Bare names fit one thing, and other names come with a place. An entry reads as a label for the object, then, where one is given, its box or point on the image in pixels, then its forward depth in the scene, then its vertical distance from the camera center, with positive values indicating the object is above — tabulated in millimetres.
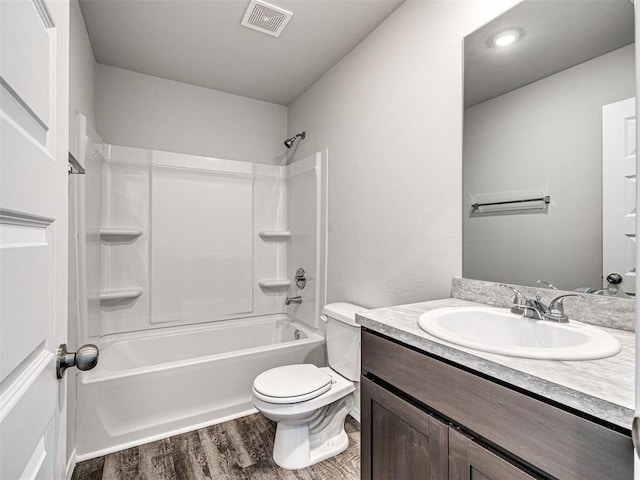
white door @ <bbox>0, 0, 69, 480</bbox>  394 +8
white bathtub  1785 -920
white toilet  1604 -838
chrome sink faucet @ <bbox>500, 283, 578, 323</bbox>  1021 -232
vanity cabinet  604 -450
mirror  1044 +373
